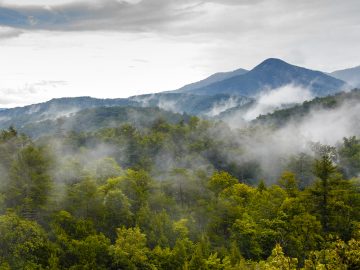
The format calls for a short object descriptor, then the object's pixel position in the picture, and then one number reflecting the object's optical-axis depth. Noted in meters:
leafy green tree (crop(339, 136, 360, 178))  128.30
